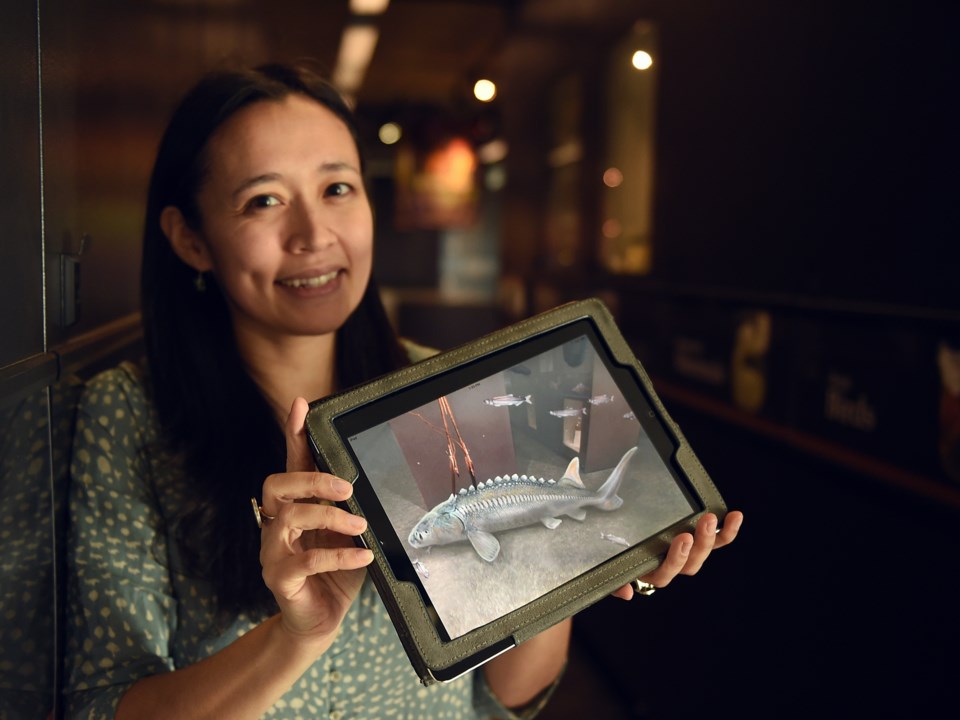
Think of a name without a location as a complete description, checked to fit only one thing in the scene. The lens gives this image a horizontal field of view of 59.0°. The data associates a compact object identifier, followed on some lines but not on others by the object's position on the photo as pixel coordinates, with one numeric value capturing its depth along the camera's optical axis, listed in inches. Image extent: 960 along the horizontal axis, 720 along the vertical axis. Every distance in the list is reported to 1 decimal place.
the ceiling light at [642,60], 119.5
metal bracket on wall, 40.3
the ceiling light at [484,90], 256.4
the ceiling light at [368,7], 227.7
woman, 36.9
